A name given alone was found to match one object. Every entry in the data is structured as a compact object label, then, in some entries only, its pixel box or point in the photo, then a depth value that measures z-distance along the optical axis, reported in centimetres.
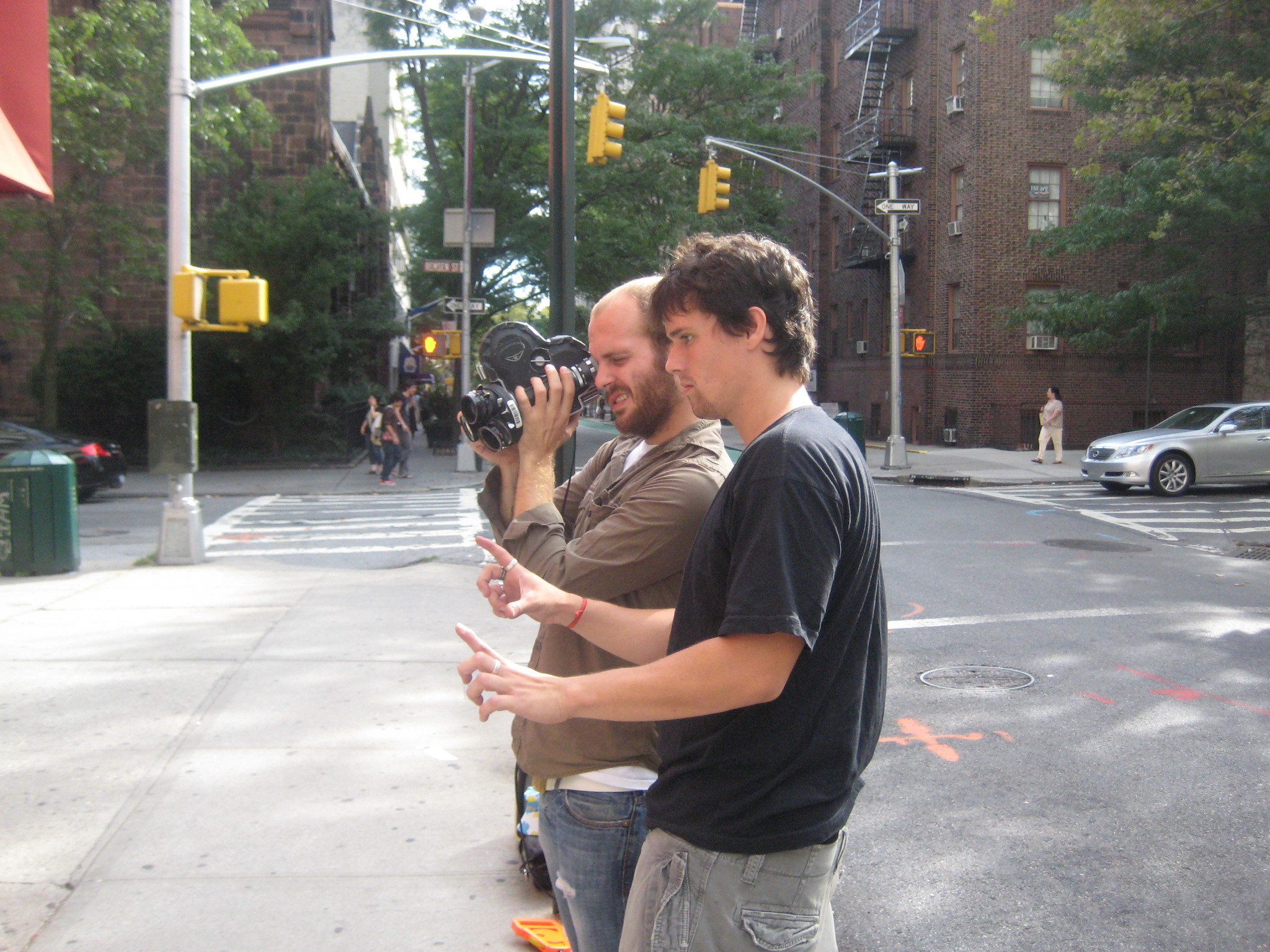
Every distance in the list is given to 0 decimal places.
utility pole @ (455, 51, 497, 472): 2372
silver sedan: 1873
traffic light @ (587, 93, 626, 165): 1602
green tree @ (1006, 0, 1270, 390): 1888
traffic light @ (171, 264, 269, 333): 1133
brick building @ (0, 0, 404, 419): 2655
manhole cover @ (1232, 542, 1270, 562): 1262
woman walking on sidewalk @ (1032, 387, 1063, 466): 2494
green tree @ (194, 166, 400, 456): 2481
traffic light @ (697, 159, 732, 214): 1950
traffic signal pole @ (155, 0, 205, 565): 1162
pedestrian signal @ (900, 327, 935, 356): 2391
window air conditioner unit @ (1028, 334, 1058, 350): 2991
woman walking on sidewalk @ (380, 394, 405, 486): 2208
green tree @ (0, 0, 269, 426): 1973
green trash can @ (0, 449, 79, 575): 1077
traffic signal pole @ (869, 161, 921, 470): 2411
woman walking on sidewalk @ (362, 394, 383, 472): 2264
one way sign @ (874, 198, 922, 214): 2298
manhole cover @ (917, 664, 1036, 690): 680
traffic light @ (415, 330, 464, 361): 2197
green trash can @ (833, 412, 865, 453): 2525
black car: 1797
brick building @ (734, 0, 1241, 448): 2978
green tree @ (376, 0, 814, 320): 2925
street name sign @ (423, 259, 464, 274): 2286
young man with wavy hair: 168
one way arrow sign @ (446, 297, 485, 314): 2373
